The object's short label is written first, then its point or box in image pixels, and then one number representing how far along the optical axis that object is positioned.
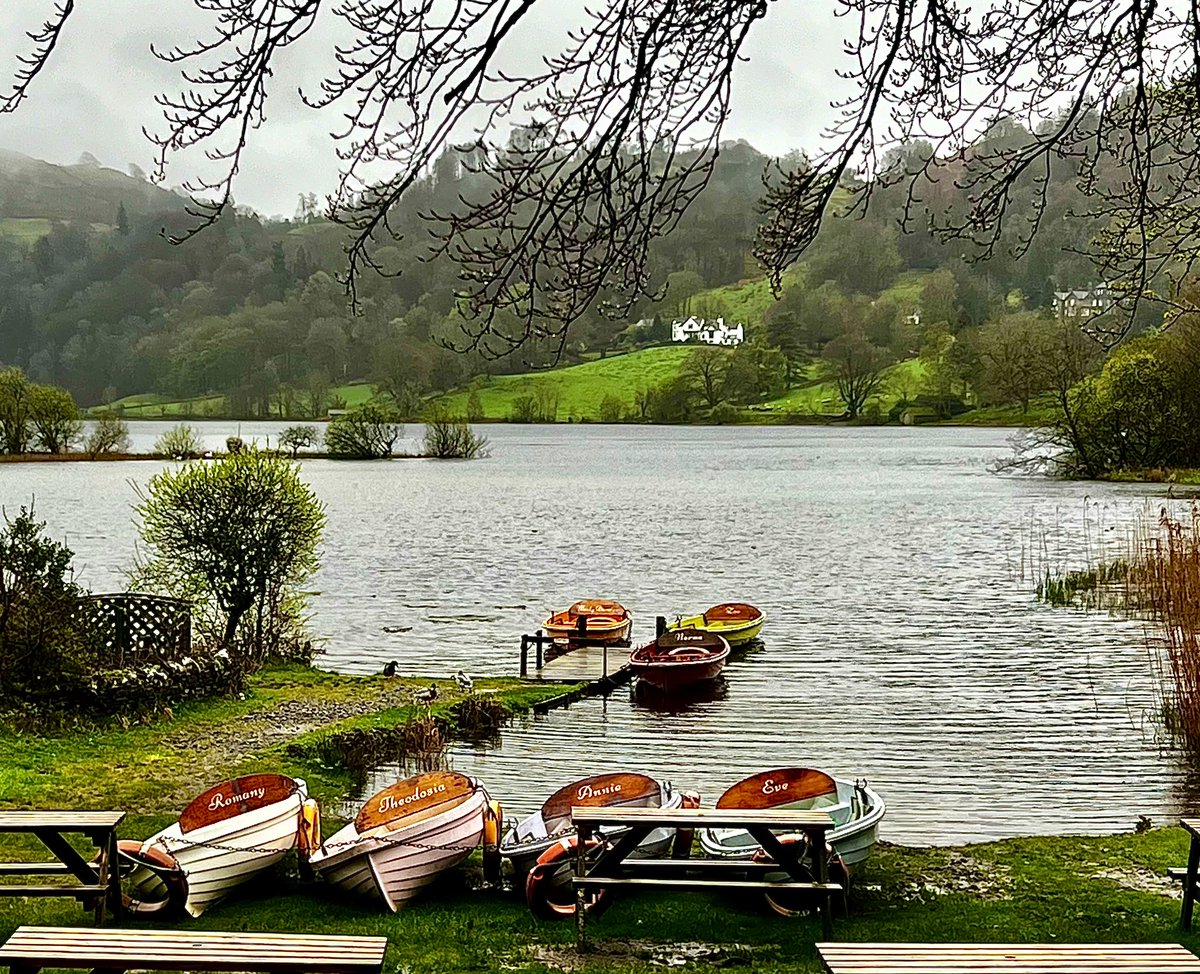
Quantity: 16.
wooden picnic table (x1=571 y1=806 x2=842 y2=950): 7.33
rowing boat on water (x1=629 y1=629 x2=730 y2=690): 21.44
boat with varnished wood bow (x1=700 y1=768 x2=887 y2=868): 8.86
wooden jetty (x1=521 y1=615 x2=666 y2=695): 21.86
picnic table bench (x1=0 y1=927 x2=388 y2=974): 5.09
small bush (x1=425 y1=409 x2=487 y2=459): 111.75
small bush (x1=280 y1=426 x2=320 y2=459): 99.94
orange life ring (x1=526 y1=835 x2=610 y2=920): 8.15
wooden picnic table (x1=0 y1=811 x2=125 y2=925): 7.23
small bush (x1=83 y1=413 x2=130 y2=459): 99.69
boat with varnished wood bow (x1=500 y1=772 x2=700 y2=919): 8.19
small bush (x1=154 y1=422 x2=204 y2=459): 73.35
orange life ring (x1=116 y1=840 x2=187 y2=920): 8.00
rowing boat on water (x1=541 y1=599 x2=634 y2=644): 25.11
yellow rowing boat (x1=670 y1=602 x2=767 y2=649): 26.05
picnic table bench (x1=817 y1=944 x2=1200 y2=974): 4.94
